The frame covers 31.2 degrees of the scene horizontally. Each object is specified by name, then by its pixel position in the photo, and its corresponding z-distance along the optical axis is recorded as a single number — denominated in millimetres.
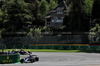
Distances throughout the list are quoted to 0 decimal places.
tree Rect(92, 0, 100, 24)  59106
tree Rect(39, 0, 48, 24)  81806
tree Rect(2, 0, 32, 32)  67062
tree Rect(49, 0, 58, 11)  87188
